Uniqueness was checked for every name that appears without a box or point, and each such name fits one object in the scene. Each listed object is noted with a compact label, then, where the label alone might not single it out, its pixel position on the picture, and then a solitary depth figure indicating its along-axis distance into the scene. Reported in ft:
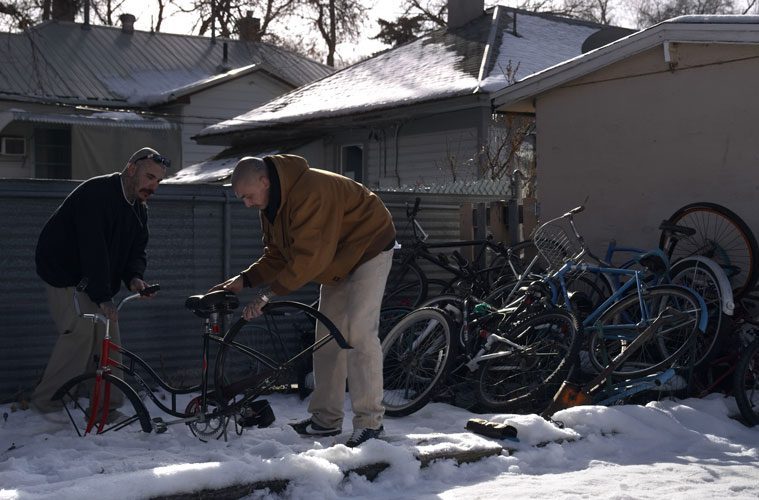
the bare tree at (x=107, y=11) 125.53
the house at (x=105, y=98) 88.58
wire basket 30.14
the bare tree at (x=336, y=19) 125.49
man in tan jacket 20.36
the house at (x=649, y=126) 29.68
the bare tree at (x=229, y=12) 122.11
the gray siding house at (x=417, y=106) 56.24
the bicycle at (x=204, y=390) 21.52
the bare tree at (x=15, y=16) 52.44
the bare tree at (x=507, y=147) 52.90
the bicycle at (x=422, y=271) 32.37
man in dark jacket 22.43
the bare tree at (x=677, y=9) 157.79
